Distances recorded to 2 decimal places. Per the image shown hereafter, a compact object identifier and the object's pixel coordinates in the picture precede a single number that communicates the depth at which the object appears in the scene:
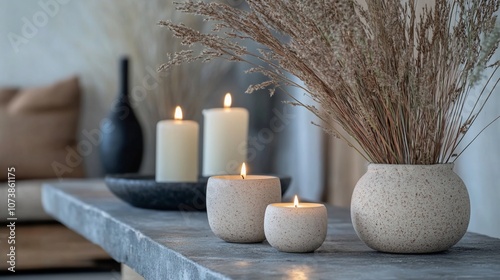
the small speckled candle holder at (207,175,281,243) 1.41
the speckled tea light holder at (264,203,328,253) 1.32
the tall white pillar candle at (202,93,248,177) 1.90
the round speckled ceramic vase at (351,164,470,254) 1.32
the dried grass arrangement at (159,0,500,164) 1.28
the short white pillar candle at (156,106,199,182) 1.89
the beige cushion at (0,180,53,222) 3.57
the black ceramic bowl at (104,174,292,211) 1.85
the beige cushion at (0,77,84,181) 3.98
